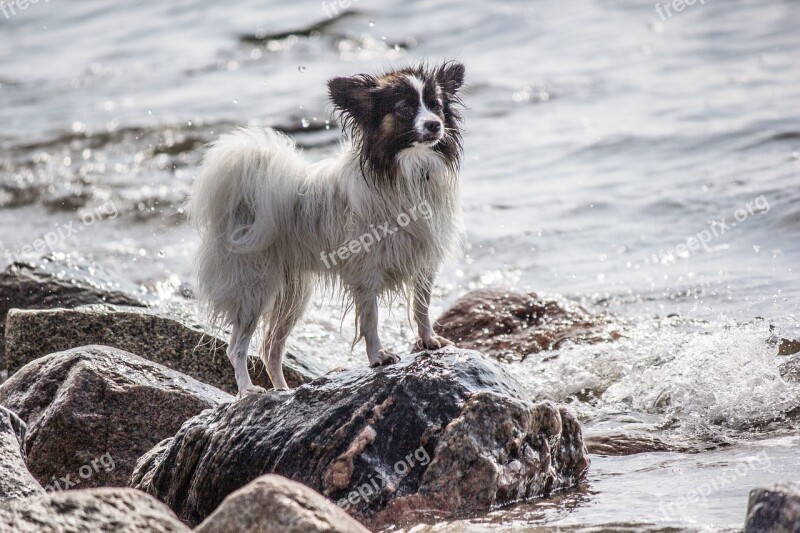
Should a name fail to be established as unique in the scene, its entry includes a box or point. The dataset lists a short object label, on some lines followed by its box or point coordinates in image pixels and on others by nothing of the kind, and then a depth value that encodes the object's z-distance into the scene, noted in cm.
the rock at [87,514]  752
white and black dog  1099
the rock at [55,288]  1695
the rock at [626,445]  1245
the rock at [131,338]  1449
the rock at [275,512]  757
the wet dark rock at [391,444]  1005
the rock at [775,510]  786
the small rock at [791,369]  1429
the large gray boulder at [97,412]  1184
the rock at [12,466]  902
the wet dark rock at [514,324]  1728
